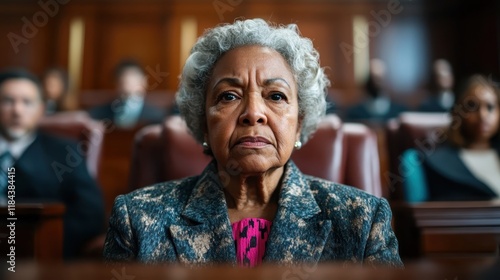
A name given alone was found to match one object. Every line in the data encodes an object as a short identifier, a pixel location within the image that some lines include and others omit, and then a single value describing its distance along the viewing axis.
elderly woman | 1.11
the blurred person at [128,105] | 4.10
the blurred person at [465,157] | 1.93
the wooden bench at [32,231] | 1.42
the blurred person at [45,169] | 1.78
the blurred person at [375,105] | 4.44
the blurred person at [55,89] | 4.52
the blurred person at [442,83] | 4.89
